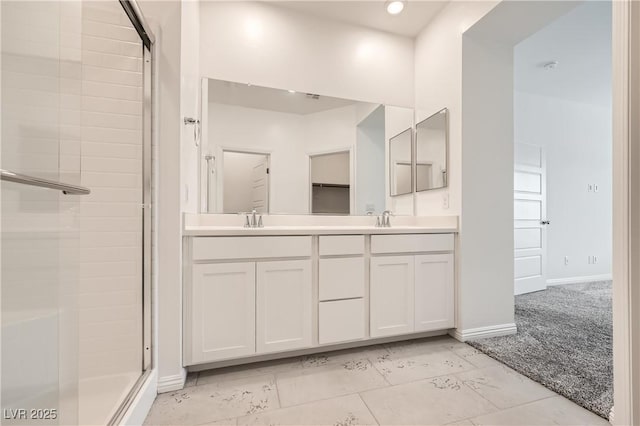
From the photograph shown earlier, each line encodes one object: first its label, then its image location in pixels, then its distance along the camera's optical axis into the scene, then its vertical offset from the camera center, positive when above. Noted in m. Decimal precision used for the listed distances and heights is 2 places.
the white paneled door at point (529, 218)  3.21 -0.05
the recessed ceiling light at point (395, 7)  2.14 +1.63
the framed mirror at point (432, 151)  2.17 +0.51
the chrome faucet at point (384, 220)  2.34 -0.05
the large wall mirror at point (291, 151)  2.02 +0.50
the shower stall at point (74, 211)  0.98 +0.01
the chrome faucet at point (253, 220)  1.99 -0.05
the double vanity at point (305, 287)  1.49 -0.45
